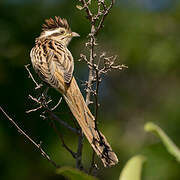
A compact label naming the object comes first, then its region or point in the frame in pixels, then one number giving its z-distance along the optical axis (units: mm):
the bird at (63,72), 8086
